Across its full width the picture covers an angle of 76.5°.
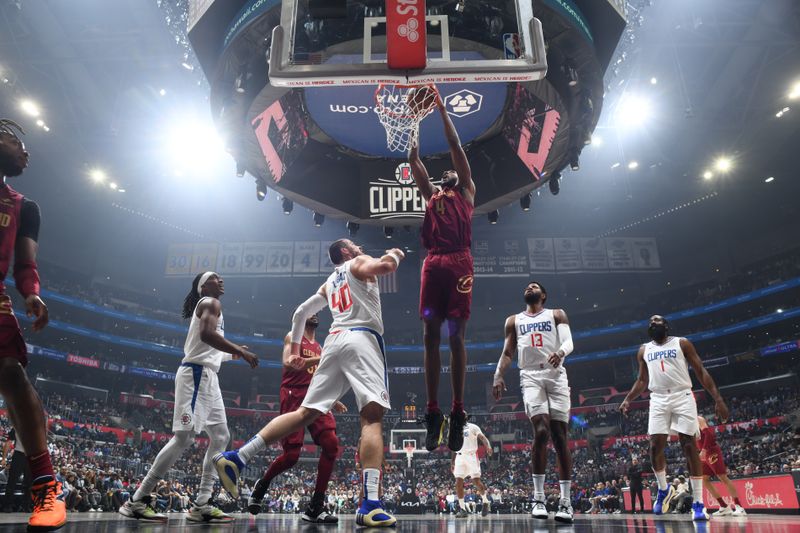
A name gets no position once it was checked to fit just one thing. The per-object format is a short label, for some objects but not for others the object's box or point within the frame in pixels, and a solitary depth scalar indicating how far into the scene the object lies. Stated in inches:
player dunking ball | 187.0
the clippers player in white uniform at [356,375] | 147.5
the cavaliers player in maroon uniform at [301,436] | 208.7
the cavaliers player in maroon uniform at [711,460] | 341.4
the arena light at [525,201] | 339.6
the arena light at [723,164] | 1012.5
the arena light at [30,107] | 819.9
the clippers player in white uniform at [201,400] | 199.0
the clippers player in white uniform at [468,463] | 433.1
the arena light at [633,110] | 847.1
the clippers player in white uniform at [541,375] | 215.0
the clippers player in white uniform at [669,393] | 261.9
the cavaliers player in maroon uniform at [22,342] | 120.0
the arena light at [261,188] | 321.4
